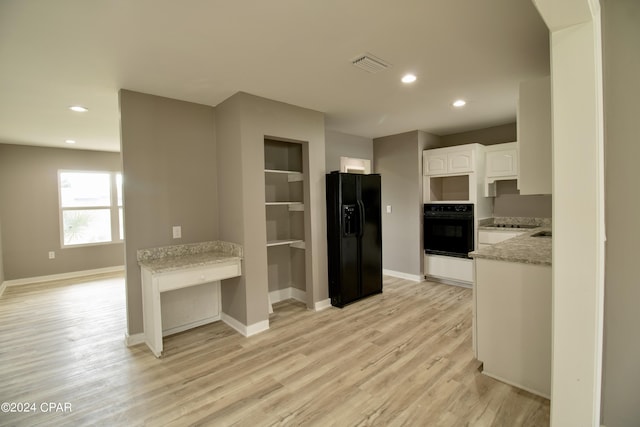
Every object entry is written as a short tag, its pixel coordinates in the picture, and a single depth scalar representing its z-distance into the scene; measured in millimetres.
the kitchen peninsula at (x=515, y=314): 2018
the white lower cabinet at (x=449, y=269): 4531
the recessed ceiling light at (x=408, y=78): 2787
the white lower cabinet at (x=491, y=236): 4180
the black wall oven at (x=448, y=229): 4453
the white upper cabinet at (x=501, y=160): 4293
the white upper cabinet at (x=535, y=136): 2215
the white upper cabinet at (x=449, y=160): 4477
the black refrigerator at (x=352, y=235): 3783
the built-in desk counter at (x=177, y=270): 2693
